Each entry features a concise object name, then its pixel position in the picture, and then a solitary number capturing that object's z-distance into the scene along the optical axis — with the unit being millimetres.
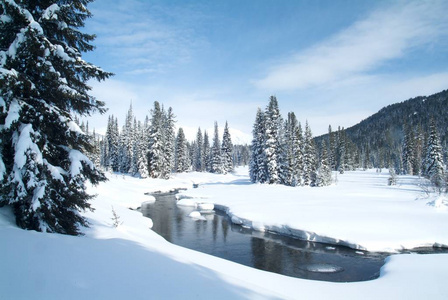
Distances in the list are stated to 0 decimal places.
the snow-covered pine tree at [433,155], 51156
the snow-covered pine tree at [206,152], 95938
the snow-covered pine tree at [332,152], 85250
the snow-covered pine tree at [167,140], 59938
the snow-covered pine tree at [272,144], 47562
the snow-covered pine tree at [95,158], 56819
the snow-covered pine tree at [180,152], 74119
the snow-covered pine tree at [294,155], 49875
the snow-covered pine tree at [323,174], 50625
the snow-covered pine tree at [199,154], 95762
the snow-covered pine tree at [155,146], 56906
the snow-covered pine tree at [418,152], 77125
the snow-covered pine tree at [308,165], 51812
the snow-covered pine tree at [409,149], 76688
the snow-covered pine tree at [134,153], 63062
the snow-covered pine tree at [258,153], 50031
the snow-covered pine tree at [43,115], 8211
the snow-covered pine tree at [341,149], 86450
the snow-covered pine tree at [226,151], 81188
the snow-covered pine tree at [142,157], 56456
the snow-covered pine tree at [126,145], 68938
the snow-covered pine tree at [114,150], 76688
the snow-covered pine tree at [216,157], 81938
